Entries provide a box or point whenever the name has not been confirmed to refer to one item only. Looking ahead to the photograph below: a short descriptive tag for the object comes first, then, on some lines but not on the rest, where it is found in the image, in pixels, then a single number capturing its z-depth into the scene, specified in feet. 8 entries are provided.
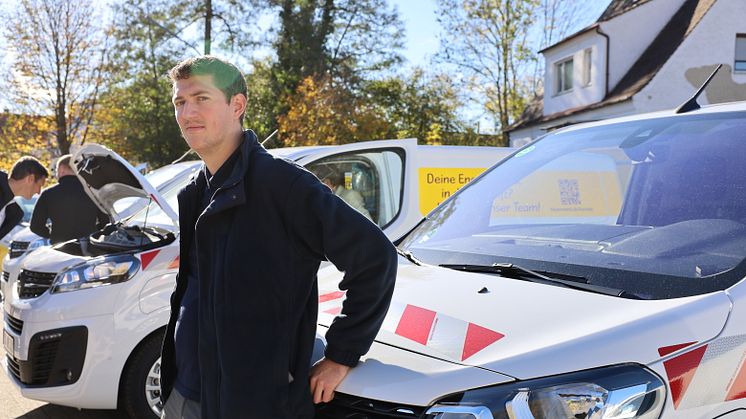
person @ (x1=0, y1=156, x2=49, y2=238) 21.29
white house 64.44
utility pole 89.10
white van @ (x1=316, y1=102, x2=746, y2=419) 5.16
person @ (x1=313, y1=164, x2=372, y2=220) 16.63
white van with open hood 12.67
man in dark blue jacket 5.72
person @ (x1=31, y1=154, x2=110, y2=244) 18.74
